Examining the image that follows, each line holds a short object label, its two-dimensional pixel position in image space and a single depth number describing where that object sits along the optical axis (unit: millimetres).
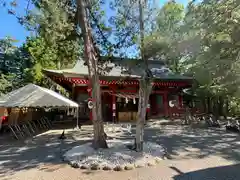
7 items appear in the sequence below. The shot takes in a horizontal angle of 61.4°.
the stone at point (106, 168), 4824
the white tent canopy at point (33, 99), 8383
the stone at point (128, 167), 4832
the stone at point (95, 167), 4863
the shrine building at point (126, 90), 12402
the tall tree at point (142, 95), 6051
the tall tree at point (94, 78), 6254
